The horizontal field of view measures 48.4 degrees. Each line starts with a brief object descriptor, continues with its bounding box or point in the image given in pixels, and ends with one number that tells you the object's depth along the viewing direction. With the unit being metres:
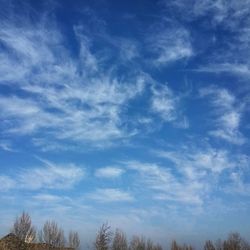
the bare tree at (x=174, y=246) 73.29
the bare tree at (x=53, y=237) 57.62
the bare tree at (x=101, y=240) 41.71
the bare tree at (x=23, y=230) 48.07
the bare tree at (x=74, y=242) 61.93
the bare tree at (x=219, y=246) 74.89
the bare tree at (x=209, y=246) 75.41
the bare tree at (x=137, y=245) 70.48
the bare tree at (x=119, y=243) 67.50
